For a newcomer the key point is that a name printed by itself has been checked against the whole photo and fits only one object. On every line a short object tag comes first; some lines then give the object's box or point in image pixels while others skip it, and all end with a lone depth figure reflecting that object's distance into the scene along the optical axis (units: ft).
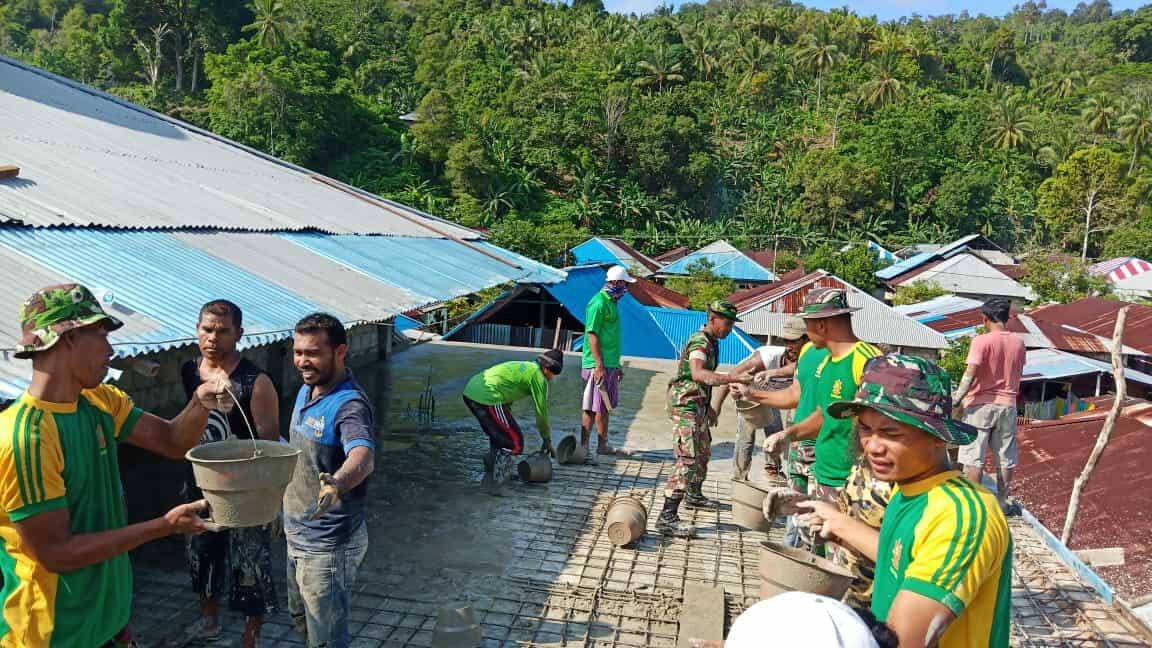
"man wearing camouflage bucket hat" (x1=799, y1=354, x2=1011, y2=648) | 5.31
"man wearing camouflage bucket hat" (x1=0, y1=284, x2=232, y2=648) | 6.70
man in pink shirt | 19.13
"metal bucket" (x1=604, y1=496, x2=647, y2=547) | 17.12
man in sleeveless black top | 11.15
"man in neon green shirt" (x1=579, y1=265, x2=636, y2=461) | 23.61
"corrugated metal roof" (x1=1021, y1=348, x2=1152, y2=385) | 49.60
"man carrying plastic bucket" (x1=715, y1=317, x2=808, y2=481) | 18.44
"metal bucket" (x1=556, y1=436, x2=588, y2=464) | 23.50
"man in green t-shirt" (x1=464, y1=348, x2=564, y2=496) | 20.74
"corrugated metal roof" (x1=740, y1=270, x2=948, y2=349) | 56.03
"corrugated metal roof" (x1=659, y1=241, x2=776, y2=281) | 116.16
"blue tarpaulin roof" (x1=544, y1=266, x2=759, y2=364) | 55.36
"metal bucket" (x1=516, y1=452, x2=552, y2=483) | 21.22
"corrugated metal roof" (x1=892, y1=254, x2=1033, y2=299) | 110.01
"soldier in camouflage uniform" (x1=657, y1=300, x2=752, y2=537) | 17.88
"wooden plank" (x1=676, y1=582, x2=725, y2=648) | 12.58
